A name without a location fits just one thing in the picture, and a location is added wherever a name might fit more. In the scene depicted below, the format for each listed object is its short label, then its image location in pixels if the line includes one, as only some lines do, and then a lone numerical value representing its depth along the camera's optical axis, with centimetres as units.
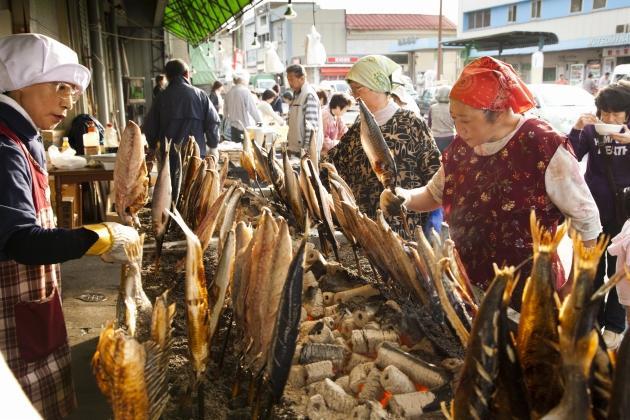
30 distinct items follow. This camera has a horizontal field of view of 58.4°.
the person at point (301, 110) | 639
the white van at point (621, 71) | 1440
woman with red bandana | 210
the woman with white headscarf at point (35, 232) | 166
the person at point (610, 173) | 401
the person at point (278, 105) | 1569
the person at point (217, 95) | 1406
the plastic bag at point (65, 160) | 488
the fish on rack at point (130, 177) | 291
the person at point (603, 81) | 1861
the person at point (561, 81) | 2302
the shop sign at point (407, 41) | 3534
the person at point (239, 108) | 982
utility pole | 2617
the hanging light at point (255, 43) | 1759
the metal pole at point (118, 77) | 1230
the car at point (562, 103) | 1208
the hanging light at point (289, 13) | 1100
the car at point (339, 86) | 2515
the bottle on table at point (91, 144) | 573
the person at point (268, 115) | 1209
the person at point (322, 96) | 1054
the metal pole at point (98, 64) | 930
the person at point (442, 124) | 855
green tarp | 990
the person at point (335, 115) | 794
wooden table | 480
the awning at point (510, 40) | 1402
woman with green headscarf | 328
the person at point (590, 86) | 1767
